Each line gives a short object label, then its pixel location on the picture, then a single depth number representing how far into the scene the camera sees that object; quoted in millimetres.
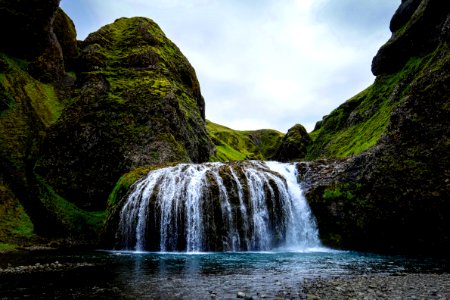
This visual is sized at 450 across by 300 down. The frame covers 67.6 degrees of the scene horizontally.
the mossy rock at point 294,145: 95000
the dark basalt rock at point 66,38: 70500
